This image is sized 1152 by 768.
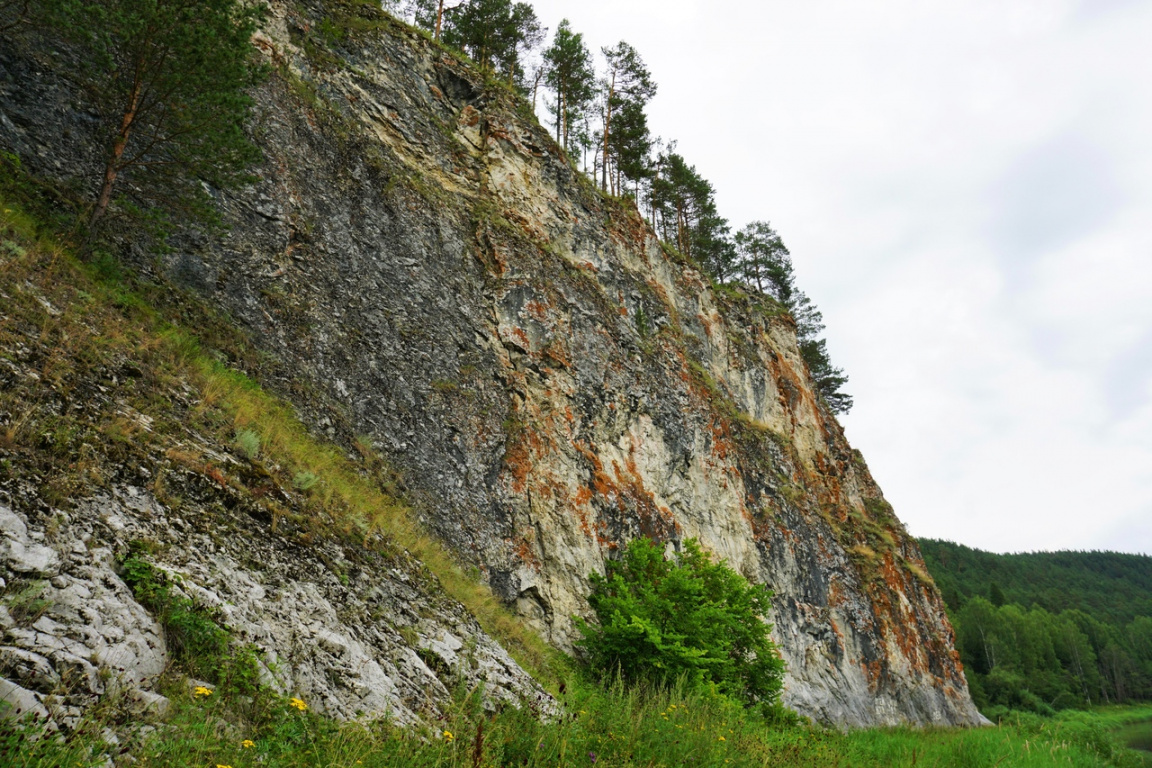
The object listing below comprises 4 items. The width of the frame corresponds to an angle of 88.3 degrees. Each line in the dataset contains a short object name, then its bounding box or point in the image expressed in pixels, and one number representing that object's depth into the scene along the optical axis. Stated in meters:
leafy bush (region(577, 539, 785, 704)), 11.65
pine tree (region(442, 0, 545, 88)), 27.14
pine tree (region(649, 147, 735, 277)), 37.03
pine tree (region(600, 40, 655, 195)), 33.00
